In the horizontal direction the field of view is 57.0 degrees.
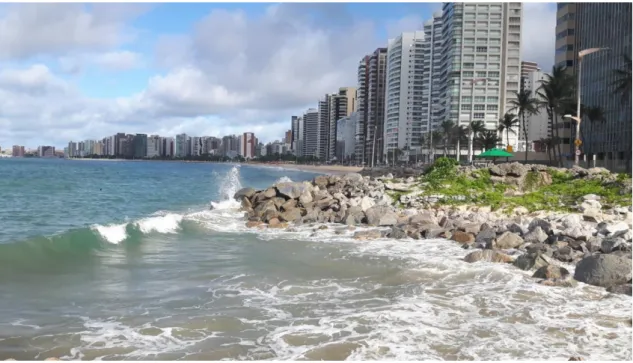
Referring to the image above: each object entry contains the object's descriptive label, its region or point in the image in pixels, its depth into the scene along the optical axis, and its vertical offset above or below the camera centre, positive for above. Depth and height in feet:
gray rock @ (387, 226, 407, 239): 70.38 -8.46
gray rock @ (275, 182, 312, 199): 102.39 -4.89
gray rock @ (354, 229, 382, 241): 70.03 -8.72
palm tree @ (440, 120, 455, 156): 427.04 +25.49
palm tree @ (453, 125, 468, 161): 391.73 +22.19
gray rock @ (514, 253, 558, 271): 47.67 -7.81
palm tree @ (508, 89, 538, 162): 237.45 +26.37
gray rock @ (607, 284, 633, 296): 39.75 -8.32
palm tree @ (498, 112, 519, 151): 290.97 +23.00
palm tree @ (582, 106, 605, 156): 219.41 +20.85
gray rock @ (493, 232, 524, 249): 59.06 -7.64
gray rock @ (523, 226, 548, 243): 60.95 -7.36
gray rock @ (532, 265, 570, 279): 44.52 -8.13
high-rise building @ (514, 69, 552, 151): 526.16 +35.46
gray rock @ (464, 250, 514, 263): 51.90 -8.23
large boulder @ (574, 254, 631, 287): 42.29 -7.58
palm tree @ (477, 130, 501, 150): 346.97 +16.06
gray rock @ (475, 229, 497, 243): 63.20 -7.75
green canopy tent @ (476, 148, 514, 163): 193.32 +4.30
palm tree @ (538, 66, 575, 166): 203.41 +27.05
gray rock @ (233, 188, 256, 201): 116.12 -6.70
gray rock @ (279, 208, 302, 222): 88.58 -8.25
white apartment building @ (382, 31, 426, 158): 639.35 +82.32
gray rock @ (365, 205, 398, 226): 81.82 -7.56
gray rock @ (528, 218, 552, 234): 65.42 -6.71
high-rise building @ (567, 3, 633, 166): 223.30 +39.26
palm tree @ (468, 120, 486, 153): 358.04 +23.85
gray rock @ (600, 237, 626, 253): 53.79 -7.13
